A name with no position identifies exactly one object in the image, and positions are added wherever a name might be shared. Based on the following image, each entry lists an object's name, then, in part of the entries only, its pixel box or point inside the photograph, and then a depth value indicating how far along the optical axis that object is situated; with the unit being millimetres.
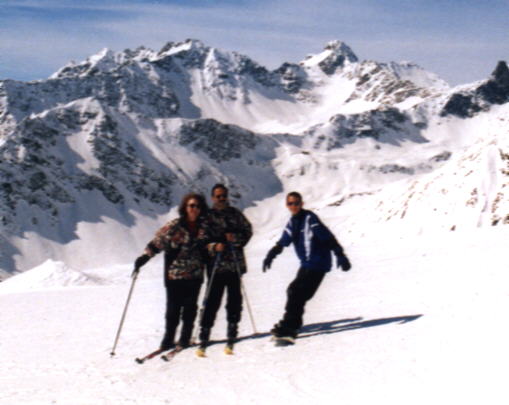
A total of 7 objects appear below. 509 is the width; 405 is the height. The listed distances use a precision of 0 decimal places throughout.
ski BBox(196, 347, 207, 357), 8448
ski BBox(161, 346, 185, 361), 8414
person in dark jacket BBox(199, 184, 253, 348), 8711
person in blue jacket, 8914
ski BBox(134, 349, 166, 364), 8336
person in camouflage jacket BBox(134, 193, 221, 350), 8695
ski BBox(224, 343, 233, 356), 8414
